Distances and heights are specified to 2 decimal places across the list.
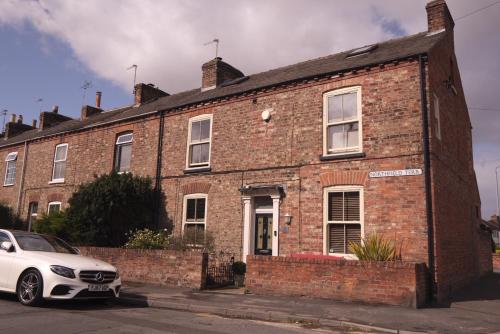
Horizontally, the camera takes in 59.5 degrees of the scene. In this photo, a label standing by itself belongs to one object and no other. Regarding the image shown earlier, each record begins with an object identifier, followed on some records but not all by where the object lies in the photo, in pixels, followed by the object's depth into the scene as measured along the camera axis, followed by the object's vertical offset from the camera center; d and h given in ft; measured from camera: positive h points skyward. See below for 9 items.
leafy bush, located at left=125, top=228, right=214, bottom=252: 47.11 +0.11
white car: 27.63 -2.32
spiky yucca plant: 34.86 -0.04
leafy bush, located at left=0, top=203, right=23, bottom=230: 76.54 +2.89
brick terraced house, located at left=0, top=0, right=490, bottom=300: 38.06 +9.73
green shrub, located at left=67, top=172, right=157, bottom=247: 51.16 +3.50
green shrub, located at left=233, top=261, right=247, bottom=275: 43.24 -2.35
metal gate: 40.83 -2.90
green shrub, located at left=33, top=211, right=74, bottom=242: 52.03 +1.43
